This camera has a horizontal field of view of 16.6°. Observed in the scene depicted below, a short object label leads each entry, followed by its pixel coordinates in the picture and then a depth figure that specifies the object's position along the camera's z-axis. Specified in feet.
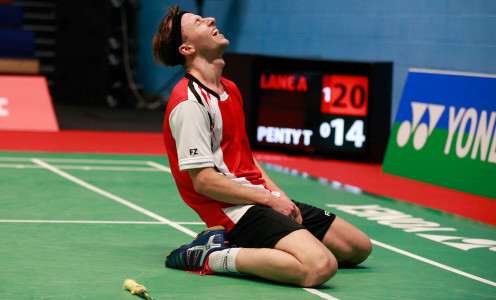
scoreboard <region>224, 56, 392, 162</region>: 58.18
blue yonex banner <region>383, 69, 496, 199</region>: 47.55
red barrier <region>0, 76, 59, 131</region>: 67.51
